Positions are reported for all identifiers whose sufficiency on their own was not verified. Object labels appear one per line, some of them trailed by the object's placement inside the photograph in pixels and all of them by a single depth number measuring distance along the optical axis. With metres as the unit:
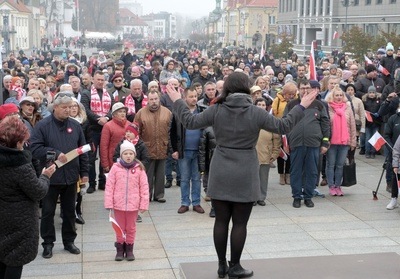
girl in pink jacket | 8.44
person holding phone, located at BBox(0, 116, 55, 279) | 5.99
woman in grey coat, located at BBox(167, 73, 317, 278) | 6.52
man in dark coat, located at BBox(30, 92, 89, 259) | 8.44
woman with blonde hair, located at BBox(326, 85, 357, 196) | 11.62
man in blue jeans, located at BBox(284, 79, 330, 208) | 10.91
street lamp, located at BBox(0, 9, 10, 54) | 49.48
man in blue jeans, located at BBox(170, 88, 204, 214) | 10.75
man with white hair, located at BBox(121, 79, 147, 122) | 12.58
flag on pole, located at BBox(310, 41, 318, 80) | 10.84
